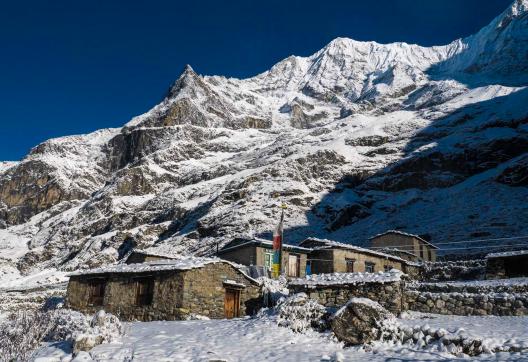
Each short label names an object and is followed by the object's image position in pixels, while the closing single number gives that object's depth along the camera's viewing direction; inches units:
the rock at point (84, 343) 549.2
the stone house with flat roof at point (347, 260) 1663.4
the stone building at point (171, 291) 1021.8
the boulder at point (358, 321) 601.9
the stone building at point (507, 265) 1221.3
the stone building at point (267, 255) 1680.6
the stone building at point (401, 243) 2059.5
